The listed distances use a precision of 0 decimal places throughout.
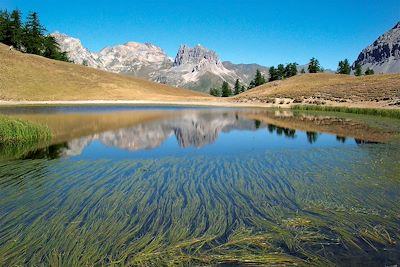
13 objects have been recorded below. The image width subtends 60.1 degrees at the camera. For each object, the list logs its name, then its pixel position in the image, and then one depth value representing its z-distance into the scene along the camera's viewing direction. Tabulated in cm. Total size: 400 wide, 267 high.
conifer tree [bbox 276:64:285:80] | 15585
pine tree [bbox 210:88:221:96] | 19032
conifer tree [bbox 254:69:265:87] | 15762
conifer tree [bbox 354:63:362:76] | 15127
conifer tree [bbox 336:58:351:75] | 14788
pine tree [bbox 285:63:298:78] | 15534
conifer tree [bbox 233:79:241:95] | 16249
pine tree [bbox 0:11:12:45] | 12146
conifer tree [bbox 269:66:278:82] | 15630
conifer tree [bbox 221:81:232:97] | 15132
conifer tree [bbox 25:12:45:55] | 12575
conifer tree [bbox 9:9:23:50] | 12144
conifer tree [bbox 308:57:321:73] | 15138
